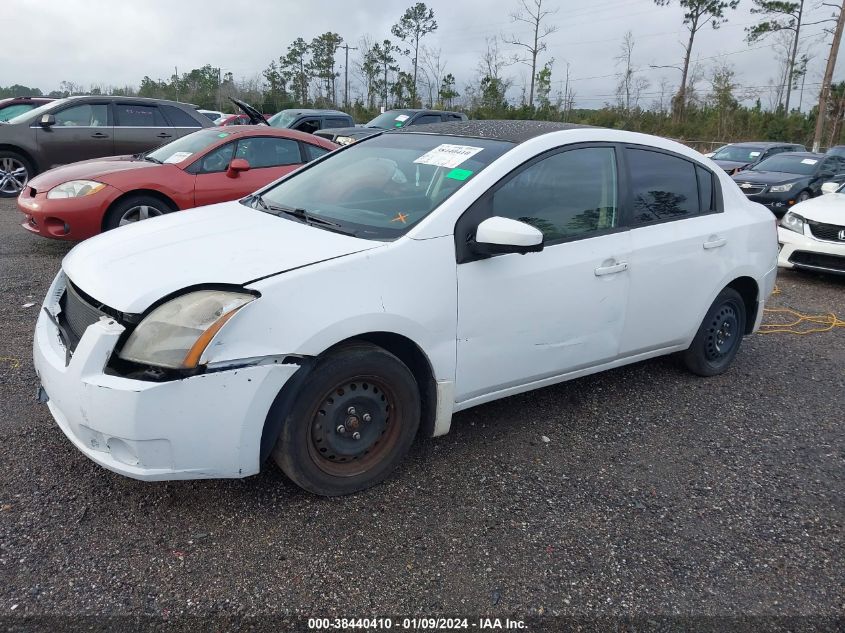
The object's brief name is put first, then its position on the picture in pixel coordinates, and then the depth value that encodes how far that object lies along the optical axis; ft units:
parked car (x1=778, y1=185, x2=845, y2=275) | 24.61
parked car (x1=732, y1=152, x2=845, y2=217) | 42.16
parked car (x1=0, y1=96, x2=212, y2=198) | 34.37
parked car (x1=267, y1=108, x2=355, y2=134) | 52.35
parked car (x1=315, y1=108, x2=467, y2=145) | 46.44
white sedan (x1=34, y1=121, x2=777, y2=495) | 8.21
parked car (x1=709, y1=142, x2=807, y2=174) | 54.19
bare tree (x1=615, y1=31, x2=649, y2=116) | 131.81
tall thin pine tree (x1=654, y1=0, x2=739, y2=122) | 130.41
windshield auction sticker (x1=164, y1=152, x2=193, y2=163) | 24.02
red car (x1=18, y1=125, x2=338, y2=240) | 21.97
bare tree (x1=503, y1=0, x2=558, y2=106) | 125.70
